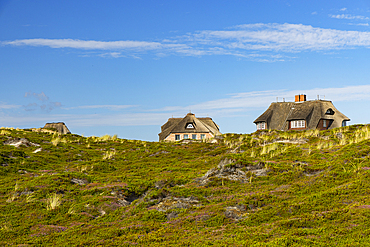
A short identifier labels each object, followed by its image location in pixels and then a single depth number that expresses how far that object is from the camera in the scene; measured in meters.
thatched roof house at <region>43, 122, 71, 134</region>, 94.31
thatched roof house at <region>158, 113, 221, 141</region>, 83.94
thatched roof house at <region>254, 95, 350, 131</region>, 72.19
